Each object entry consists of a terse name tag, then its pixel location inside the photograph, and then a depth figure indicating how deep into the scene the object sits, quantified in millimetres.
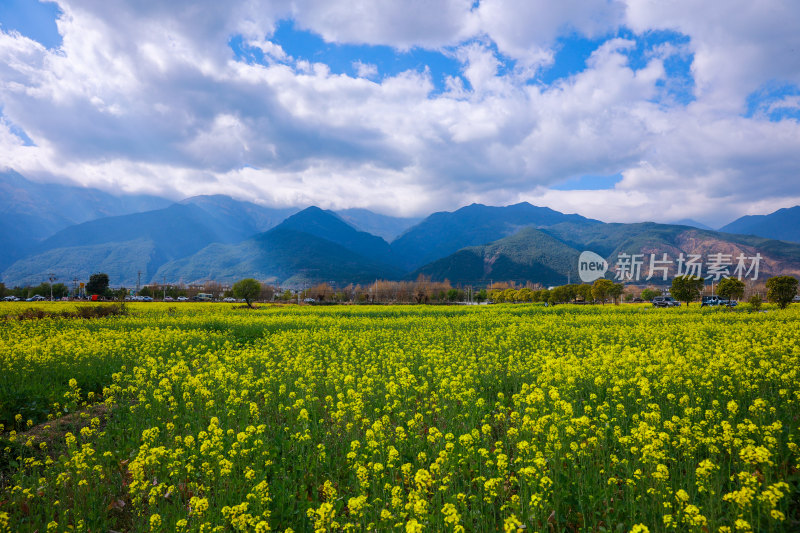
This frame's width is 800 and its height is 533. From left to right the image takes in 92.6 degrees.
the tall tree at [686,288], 43969
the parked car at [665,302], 64031
